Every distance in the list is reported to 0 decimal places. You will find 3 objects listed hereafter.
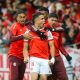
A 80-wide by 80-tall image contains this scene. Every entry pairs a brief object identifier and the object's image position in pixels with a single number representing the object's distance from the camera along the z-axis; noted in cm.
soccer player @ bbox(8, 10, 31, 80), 1851
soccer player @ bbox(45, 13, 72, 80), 1839
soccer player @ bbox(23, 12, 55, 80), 1664
